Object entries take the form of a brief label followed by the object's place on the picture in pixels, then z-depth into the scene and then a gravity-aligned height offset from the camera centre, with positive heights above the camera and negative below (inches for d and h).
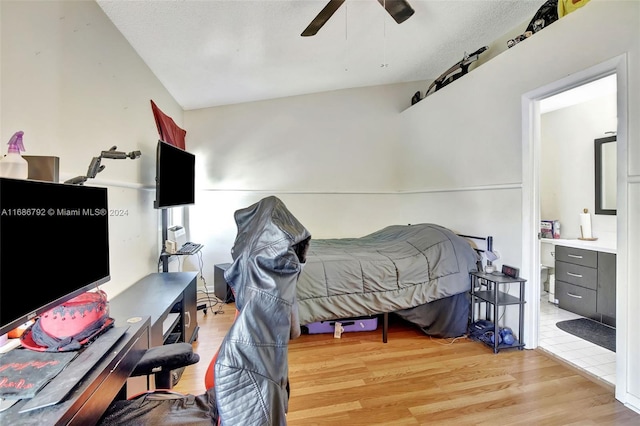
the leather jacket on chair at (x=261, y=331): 24.0 -10.3
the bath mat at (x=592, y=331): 98.7 -45.8
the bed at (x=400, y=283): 96.6 -25.4
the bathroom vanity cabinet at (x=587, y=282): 107.7 -30.3
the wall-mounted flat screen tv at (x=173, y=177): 89.9 +12.3
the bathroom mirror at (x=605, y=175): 118.9 +13.1
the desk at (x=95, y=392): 24.9 -17.7
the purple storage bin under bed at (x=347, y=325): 107.0 -42.7
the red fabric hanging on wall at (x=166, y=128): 103.6 +32.4
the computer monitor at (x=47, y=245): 30.1 -4.0
